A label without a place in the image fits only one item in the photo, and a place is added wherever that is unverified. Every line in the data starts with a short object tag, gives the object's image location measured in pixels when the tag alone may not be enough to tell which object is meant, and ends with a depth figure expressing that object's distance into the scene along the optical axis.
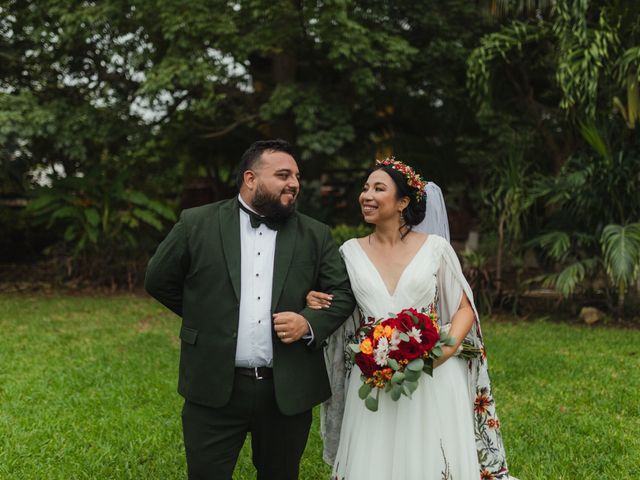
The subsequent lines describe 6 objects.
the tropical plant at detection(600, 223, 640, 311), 8.31
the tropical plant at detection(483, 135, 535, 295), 9.71
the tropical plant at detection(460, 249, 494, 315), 10.00
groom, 2.98
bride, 3.20
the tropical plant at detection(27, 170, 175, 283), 12.51
